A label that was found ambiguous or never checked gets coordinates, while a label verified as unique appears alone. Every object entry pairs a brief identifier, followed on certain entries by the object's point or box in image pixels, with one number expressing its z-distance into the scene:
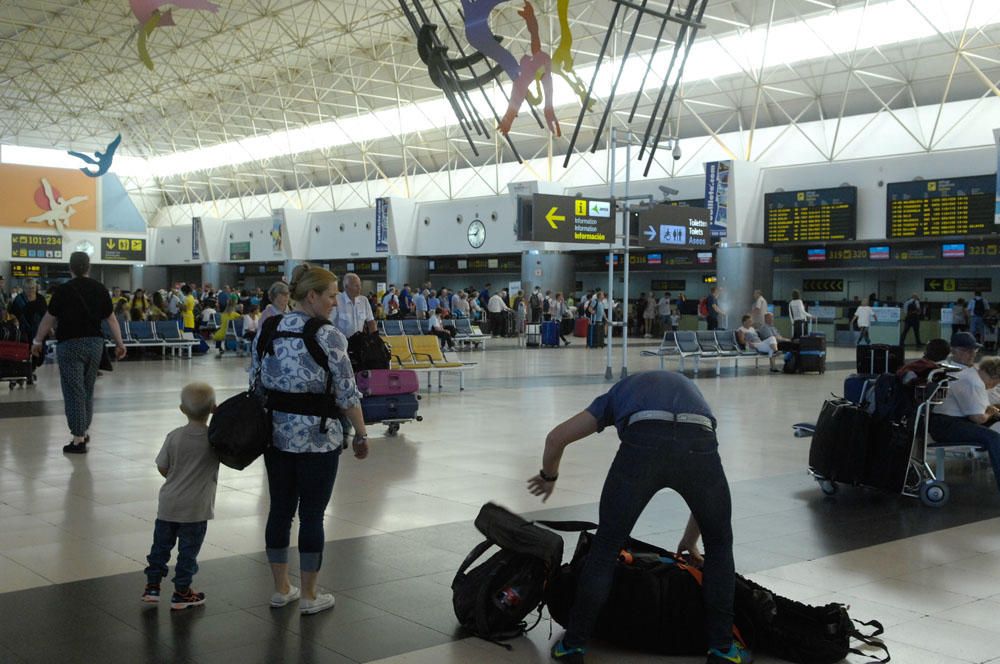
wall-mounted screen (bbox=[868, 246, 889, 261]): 28.44
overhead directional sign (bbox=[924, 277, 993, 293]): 27.42
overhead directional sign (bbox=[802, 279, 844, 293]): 30.67
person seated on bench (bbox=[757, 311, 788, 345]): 20.53
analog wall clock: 37.59
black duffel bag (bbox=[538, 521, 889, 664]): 4.12
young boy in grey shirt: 4.61
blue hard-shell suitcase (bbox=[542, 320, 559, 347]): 28.69
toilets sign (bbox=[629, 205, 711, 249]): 18.58
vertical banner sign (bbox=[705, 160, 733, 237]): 29.64
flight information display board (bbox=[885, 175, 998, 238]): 25.06
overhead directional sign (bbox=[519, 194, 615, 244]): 17.36
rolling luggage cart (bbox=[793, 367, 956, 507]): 7.21
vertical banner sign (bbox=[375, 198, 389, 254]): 39.84
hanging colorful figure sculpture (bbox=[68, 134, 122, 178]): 19.89
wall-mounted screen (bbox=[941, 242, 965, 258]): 26.77
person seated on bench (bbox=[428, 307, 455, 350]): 25.20
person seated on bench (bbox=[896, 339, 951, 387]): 7.40
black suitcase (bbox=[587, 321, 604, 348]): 28.56
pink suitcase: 10.23
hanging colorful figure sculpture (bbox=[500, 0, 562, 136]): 7.54
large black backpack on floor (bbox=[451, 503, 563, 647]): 4.31
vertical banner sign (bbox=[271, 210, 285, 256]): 45.28
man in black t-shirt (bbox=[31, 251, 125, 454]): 8.66
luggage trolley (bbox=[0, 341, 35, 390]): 14.77
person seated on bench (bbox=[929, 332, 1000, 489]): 7.48
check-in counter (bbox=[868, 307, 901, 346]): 27.72
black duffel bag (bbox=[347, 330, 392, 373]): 10.28
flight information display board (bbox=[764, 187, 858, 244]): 27.94
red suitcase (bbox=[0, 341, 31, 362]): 14.79
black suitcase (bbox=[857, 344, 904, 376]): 10.13
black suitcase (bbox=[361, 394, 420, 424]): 10.30
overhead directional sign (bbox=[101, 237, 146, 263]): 48.53
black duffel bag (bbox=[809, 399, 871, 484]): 7.44
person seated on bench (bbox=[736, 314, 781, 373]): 20.03
